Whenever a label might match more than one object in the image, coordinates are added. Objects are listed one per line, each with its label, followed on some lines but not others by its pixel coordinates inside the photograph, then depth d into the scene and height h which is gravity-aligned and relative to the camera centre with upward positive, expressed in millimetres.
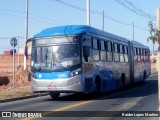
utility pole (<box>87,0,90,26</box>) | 35653 +4529
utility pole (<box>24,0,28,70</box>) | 39188 +3504
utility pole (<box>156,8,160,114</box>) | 9365 +1079
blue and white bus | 18578 +319
